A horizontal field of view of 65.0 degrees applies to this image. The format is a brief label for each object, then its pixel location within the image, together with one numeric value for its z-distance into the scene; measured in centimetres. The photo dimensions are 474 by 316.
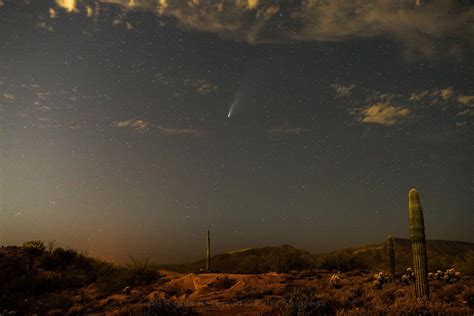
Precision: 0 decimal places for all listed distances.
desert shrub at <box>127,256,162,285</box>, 2084
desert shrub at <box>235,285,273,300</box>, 1404
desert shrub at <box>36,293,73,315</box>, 1585
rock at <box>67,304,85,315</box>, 1441
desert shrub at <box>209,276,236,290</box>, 1703
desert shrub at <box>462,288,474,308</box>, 1165
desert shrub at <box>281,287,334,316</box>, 922
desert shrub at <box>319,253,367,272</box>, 2547
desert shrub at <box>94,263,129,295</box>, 1942
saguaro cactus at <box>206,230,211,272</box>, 2747
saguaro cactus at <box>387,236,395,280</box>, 1800
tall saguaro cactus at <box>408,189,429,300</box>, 1155
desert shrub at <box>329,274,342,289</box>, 1595
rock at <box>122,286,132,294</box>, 1807
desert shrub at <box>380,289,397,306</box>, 1190
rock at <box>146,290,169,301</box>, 1547
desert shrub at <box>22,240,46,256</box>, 2742
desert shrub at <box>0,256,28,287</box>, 2158
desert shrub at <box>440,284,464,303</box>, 1218
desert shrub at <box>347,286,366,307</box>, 1177
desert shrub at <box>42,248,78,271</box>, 2528
